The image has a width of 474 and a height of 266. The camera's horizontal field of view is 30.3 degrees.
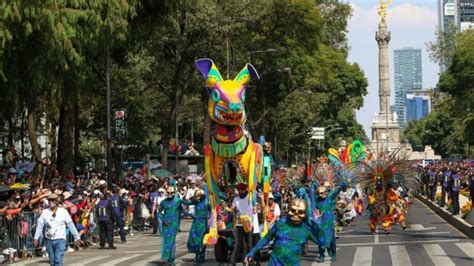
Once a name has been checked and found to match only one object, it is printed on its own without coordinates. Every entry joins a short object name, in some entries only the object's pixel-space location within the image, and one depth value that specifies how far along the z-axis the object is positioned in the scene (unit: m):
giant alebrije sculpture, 17.84
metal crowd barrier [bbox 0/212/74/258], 20.06
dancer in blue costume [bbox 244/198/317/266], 11.34
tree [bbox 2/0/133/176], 20.69
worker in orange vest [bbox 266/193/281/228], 18.86
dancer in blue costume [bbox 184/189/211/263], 18.70
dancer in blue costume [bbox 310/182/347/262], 18.92
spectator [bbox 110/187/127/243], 24.53
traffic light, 33.69
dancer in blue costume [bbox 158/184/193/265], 18.38
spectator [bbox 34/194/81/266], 15.26
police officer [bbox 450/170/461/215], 32.12
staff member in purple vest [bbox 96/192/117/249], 23.92
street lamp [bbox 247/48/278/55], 44.50
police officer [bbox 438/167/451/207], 36.03
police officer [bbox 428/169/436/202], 46.44
